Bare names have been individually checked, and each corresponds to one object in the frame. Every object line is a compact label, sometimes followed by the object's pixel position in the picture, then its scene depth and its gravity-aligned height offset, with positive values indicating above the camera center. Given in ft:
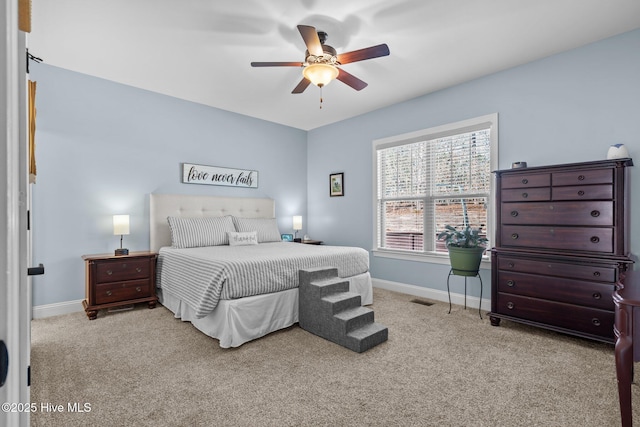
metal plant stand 11.88 -3.22
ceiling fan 8.06 +4.19
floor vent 13.13 -3.81
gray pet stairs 8.89 -3.04
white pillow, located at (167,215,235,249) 13.25 -0.83
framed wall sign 15.07 +1.83
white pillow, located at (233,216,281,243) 15.23 -0.74
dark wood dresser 8.54 -1.02
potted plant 11.35 -1.40
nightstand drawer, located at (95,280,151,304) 11.37 -2.93
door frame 1.65 +0.03
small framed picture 17.93 +1.58
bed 9.03 -1.90
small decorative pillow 14.05 -1.17
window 12.69 +1.27
